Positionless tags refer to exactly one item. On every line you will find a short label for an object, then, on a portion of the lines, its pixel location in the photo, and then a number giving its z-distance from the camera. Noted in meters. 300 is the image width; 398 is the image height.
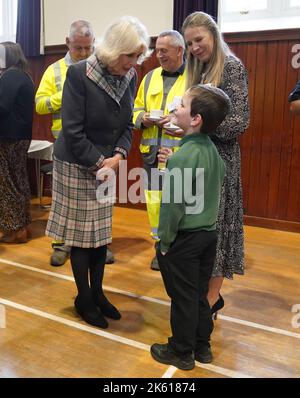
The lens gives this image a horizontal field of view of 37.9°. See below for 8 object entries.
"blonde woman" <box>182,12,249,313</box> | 2.00
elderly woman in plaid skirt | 1.98
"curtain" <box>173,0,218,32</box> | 4.14
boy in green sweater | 1.70
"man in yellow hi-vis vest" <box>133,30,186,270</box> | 2.81
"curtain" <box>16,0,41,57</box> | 5.27
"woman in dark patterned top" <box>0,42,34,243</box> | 3.35
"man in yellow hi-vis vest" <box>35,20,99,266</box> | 2.95
